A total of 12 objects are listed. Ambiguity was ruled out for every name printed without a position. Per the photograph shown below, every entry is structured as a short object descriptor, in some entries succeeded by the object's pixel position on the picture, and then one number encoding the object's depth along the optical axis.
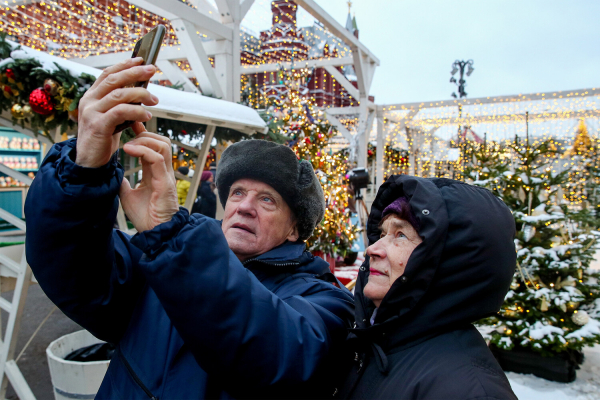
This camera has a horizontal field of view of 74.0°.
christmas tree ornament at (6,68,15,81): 1.89
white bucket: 2.20
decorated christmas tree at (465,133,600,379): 3.17
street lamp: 11.84
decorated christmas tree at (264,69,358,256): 5.29
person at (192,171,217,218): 7.61
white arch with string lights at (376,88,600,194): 8.85
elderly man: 0.75
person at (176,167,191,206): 6.54
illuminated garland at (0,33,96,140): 1.89
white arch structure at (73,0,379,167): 3.21
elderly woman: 0.84
